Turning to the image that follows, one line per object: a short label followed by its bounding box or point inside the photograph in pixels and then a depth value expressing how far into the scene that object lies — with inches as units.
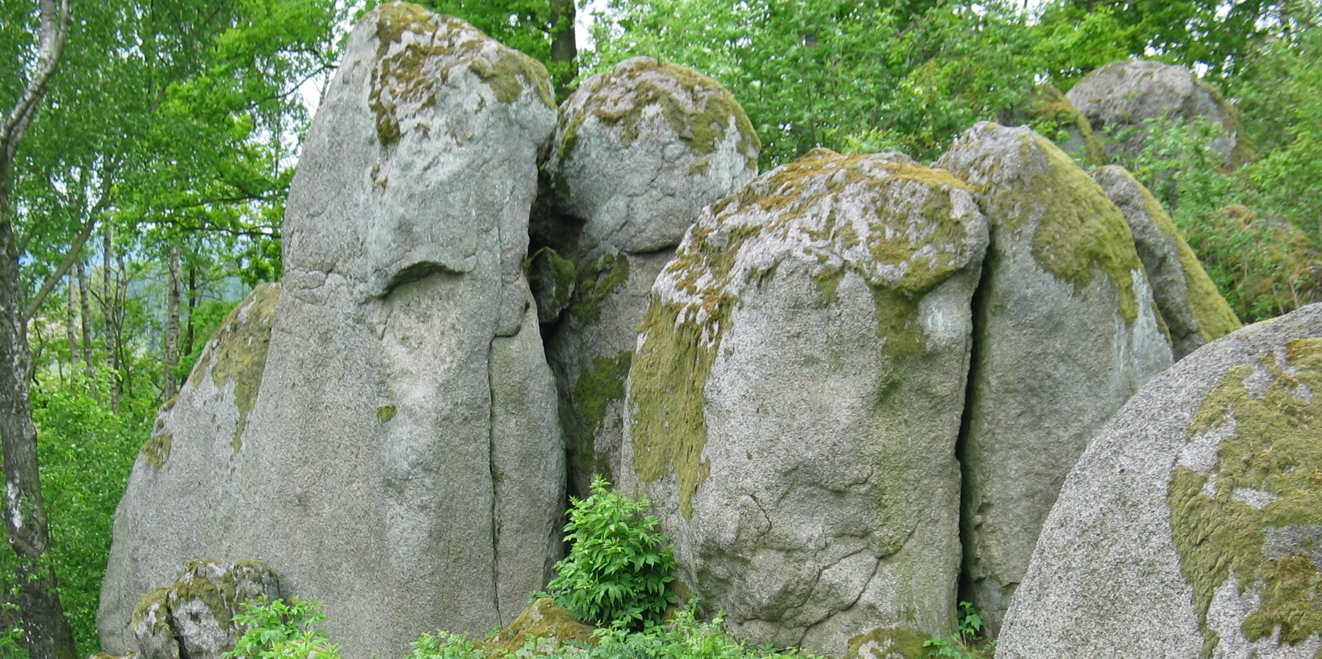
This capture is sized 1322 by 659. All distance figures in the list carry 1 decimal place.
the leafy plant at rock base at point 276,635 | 264.6
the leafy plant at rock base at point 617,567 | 351.9
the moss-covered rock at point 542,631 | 342.3
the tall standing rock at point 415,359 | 417.1
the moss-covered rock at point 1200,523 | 174.6
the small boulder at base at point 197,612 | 431.8
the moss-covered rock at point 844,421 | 317.4
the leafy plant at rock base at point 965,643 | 305.4
